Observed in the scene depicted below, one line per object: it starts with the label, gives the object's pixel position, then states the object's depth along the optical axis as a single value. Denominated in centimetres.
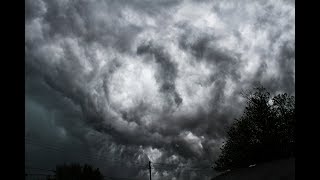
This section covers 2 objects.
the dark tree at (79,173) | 4275
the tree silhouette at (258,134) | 2924
